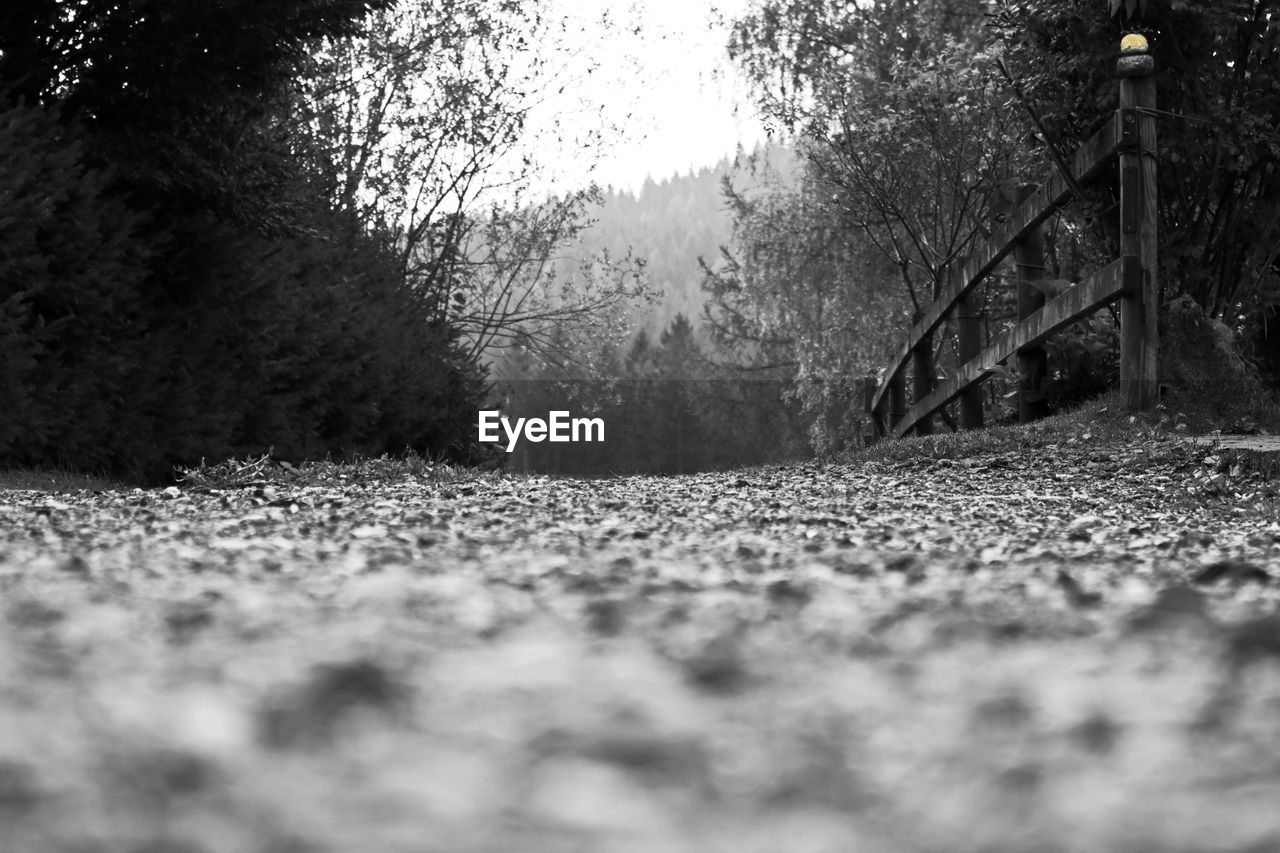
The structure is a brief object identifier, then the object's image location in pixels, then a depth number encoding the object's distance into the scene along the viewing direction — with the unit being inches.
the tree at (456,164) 736.3
